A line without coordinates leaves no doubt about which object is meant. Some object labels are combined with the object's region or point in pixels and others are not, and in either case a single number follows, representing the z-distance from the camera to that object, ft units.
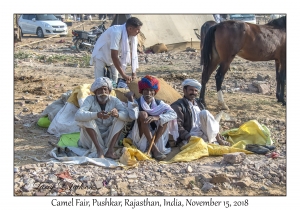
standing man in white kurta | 21.80
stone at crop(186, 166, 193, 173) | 16.92
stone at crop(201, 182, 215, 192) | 16.03
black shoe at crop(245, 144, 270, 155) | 19.33
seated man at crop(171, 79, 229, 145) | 19.44
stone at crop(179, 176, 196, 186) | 16.31
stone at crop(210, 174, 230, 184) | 16.30
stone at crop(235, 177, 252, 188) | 16.33
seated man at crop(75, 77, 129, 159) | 18.10
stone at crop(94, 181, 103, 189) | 15.94
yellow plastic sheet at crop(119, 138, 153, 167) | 17.63
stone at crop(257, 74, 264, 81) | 37.09
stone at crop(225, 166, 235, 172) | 17.13
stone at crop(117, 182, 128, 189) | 15.97
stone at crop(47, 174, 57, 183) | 16.15
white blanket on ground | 17.58
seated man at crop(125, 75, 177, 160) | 18.43
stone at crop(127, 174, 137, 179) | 16.49
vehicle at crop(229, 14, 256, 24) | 70.08
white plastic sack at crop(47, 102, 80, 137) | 21.91
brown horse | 28.66
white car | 71.41
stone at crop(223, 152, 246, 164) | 17.44
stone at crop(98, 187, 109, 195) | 15.71
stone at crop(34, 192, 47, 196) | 15.56
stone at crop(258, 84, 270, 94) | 33.09
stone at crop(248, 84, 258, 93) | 33.59
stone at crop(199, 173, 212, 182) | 16.43
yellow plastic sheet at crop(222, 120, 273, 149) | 20.70
